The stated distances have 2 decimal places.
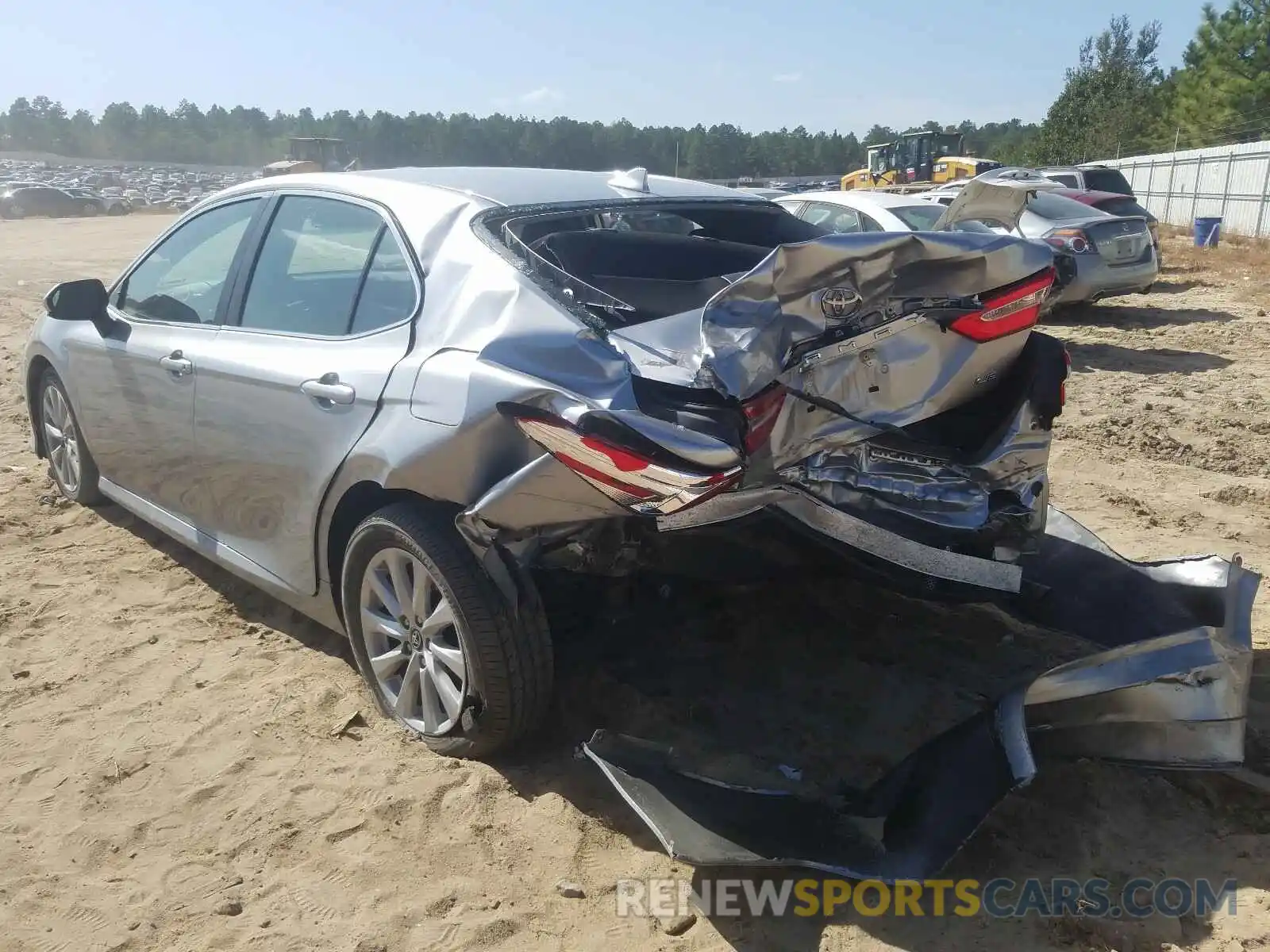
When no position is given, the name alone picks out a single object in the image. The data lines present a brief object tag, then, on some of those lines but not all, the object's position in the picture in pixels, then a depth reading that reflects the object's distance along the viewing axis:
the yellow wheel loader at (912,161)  28.83
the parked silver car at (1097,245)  11.09
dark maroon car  12.95
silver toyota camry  2.55
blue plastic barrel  21.97
